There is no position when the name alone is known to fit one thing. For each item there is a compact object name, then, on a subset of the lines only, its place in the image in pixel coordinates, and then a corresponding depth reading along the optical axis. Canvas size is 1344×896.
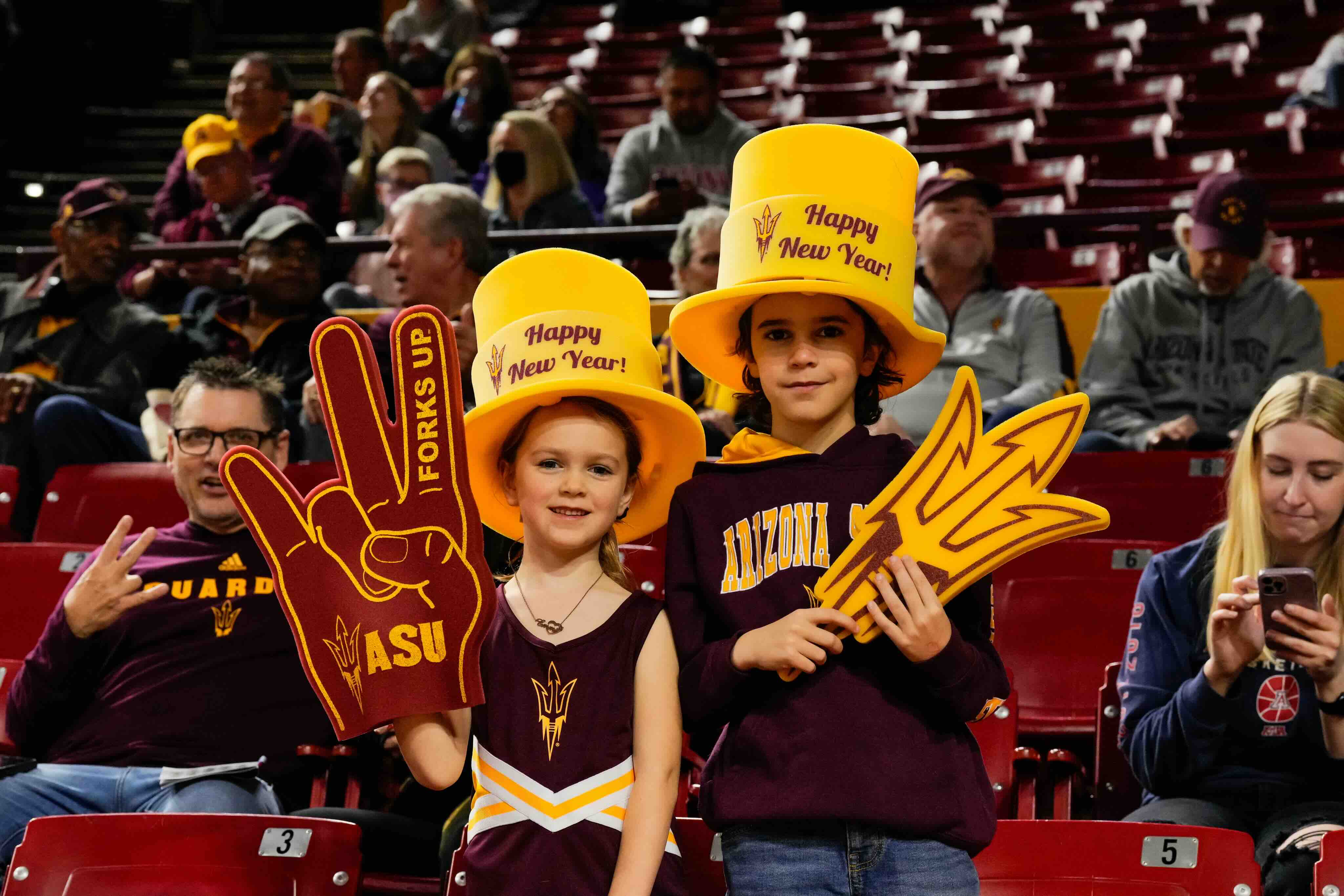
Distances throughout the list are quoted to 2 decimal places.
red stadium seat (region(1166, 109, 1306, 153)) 7.42
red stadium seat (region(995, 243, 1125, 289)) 6.25
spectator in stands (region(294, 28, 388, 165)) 8.31
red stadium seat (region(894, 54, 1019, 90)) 8.84
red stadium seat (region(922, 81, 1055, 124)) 8.31
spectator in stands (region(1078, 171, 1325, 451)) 4.59
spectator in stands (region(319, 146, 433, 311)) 6.16
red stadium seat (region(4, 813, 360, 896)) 2.35
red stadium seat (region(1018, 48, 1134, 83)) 8.59
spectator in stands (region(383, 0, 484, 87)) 9.59
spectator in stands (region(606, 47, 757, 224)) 6.59
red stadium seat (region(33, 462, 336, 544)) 3.98
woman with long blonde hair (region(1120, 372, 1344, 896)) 2.38
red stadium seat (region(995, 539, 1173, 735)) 3.24
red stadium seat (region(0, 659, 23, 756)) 2.96
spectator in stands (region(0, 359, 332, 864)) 2.74
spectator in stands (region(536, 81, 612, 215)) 6.92
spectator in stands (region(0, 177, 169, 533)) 4.35
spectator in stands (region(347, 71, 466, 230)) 7.08
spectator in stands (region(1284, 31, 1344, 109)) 7.48
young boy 1.87
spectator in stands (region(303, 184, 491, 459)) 4.20
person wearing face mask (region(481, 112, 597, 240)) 5.76
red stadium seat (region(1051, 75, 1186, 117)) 8.05
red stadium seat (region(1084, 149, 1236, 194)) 7.07
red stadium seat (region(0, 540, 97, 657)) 3.51
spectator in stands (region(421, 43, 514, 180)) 7.47
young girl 1.99
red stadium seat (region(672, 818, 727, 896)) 2.36
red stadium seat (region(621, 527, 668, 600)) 3.27
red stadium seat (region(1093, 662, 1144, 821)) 2.81
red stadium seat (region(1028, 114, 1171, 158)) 7.67
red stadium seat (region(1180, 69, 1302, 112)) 7.87
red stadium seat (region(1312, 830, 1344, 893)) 2.09
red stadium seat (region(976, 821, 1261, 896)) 2.20
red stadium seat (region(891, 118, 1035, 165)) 7.94
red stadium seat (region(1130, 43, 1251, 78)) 8.29
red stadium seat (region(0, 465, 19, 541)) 4.11
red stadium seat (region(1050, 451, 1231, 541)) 3.84
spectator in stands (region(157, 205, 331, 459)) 4.69
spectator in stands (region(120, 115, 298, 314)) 6.11
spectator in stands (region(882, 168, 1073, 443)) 4.52
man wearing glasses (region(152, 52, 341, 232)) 6.83
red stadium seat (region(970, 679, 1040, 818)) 2.66
